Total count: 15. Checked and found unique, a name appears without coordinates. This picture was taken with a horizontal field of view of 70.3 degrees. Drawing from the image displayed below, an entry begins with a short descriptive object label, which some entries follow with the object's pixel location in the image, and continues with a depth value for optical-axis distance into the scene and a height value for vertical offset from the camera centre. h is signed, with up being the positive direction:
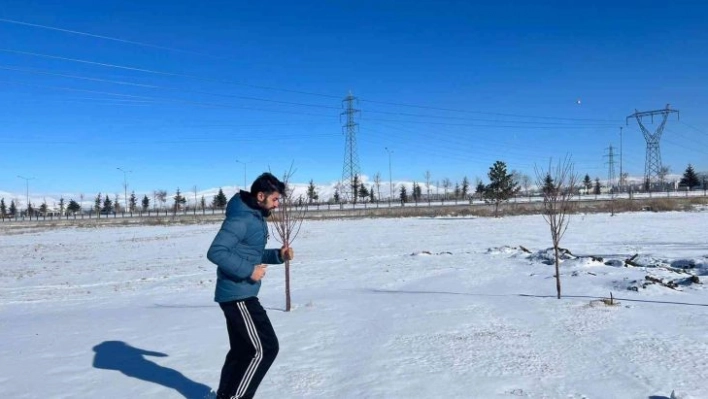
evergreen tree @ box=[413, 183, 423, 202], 117.99 +2.67
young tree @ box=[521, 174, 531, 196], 136.02 +4.93
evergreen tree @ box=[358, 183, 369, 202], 96.13 +1.87
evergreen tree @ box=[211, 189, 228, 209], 91.99 +0.93
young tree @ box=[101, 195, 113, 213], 102.76 +0.66
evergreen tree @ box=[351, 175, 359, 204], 64.97 +2.41
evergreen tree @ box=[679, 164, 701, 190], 88.74 +2.67
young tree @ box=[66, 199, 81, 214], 102.31 +1.05
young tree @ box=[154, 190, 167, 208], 129.38 +3.50
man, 3.43 -0.63
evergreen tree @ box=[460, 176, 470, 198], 113.68 +3.48
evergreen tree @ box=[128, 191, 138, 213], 108.06 +1.61
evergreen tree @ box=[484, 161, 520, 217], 48.12 +1.29
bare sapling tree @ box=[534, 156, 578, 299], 8.41 +0.05
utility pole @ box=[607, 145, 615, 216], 90.75 +6.65
